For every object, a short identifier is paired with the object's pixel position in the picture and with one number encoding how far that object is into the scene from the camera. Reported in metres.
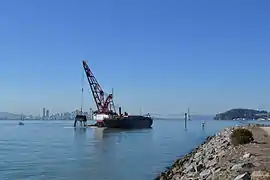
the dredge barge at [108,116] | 123.62
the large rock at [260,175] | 11.07
